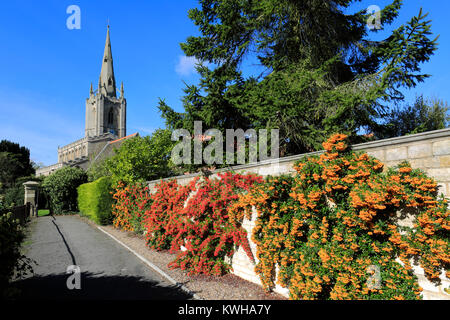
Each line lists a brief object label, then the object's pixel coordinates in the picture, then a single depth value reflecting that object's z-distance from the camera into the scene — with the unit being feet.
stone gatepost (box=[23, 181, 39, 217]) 63.82
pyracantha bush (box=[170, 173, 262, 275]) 19.75
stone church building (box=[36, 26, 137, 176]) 229.66
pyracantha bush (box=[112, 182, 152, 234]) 35.91
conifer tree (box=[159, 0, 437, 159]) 24.03
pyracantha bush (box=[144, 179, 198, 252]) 26.00
